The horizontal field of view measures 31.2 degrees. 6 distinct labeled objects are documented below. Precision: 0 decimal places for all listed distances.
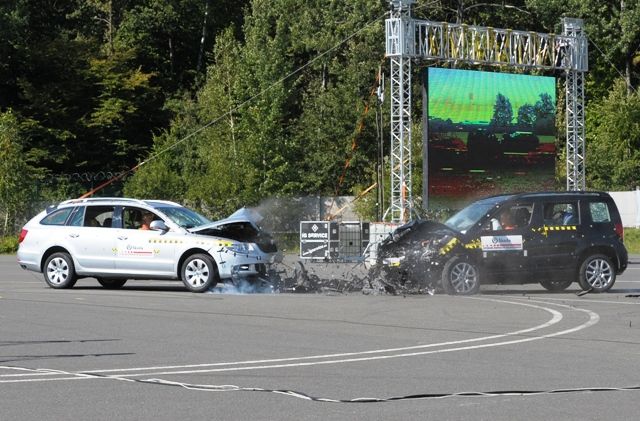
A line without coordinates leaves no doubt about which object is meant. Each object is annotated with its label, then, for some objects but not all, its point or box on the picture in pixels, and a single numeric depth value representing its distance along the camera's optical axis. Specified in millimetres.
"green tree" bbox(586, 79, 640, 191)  58031
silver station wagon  20438
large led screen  33812
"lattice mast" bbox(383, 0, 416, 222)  32312
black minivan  20031
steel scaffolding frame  32594
